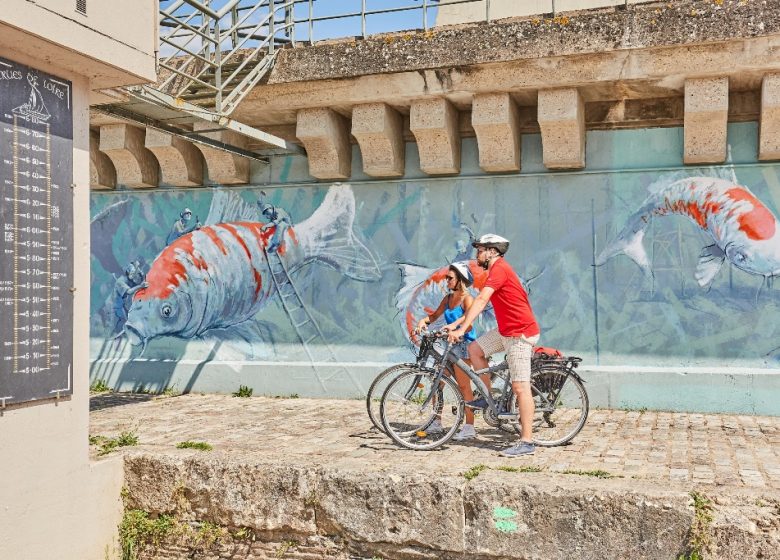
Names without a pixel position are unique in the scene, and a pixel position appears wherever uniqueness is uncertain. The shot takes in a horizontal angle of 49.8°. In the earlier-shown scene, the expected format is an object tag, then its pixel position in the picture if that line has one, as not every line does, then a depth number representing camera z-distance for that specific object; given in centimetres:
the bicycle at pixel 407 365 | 698
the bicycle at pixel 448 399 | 702
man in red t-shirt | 686
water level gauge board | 525
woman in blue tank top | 749
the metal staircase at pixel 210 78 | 807
